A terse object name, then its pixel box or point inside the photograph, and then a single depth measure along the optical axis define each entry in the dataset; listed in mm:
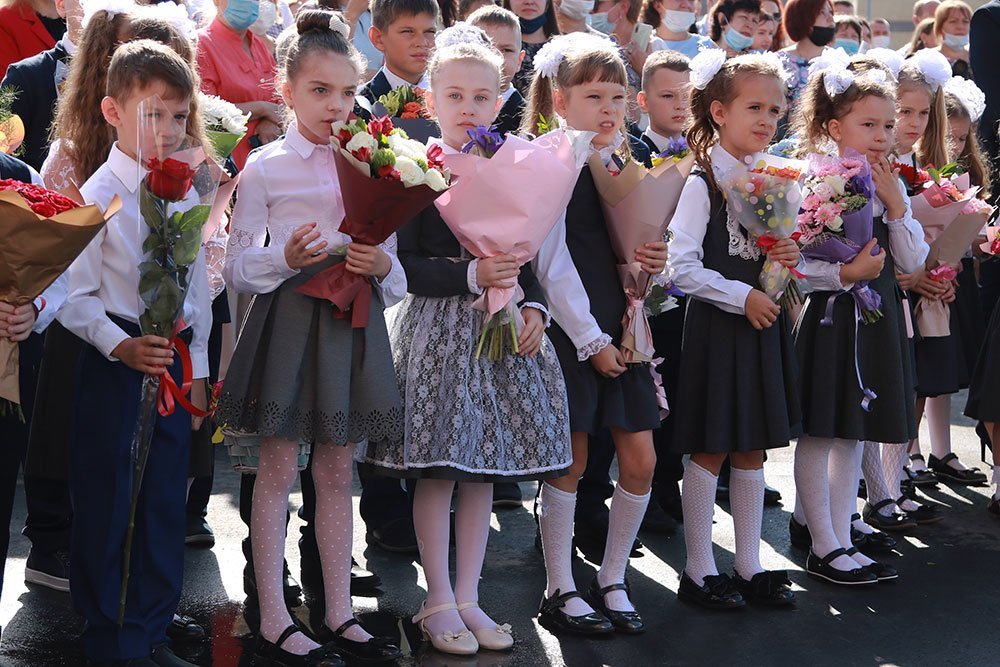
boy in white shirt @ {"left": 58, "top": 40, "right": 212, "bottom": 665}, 7484
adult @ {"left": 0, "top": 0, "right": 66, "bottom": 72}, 11219
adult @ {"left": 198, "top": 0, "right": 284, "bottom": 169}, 11695
